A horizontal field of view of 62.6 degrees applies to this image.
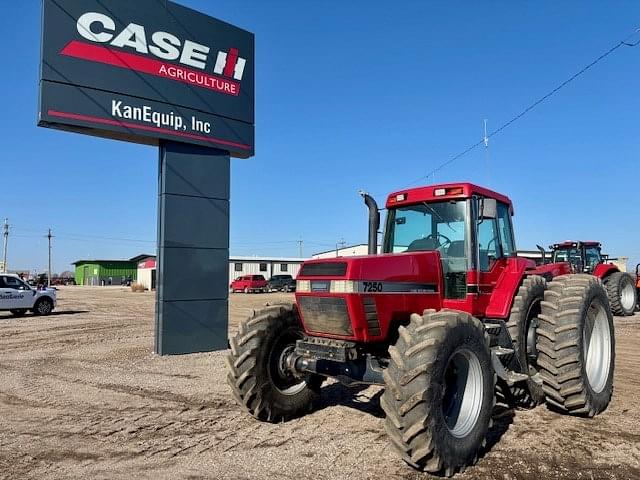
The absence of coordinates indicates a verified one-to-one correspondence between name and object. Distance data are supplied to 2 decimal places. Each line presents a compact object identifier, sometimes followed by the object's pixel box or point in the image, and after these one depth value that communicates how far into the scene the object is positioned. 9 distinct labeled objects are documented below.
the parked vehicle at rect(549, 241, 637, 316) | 18.27
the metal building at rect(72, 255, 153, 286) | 89.94
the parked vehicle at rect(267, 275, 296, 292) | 48.34
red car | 47.50
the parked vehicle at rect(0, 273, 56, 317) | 21.34
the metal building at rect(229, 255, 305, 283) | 59.69
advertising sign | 10.26
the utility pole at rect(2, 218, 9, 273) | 69.00
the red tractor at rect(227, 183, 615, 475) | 4.46
